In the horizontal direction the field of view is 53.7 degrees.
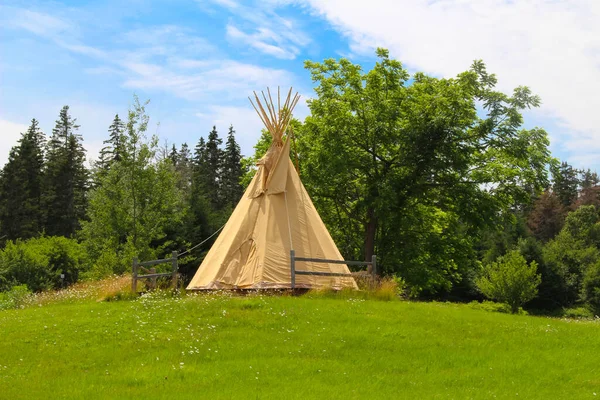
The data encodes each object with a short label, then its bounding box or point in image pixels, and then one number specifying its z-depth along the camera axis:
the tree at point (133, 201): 29.89
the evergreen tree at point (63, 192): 57.38
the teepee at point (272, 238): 18.30
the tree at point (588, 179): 103.60
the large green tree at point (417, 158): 25.98
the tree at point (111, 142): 67.19
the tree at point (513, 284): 35.59
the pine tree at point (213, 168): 68.56
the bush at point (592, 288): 49.19
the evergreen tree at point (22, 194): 51.81
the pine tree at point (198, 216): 45.22
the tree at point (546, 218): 76.19
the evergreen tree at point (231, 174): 68.62
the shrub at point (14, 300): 18.33
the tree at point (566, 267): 54.06
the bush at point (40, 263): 30.81
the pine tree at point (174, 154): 79.16
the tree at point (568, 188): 88.12
